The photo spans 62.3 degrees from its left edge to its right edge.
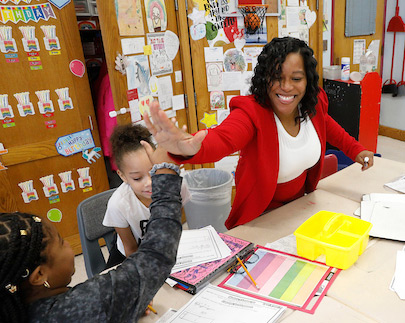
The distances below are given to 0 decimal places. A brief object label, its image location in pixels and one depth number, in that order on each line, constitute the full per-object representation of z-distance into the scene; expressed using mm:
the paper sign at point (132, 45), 2246
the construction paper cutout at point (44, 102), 2336
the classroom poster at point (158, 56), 2452
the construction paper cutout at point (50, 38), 2256
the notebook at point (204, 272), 1074
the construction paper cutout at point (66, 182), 2533
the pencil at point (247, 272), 1079
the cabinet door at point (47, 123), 2238
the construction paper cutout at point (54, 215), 2559
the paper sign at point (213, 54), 2764
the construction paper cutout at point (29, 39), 2197
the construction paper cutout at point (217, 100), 2899
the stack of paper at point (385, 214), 1295
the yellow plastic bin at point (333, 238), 1108
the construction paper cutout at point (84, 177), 2596
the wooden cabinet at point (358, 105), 3457
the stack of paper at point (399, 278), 1003
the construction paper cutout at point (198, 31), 2650
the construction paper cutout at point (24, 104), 2281
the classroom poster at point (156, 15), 2375
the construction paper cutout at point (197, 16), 2605
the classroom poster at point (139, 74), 2311
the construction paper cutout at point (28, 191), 2412
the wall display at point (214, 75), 2816
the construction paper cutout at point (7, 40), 2143
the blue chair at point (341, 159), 2590
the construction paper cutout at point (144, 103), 2441
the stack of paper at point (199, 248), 1184
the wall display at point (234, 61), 2854
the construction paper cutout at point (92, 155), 2586
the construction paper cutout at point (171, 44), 2547
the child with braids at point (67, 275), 639
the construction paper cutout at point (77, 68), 2397
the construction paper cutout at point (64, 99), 2395
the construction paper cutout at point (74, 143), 2475
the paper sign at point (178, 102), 2710
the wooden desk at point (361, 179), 1681
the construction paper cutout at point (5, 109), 2234
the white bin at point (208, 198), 2455
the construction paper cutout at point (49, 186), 2471
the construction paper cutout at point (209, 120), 2916
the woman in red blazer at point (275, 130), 1449
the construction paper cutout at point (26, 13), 2125
